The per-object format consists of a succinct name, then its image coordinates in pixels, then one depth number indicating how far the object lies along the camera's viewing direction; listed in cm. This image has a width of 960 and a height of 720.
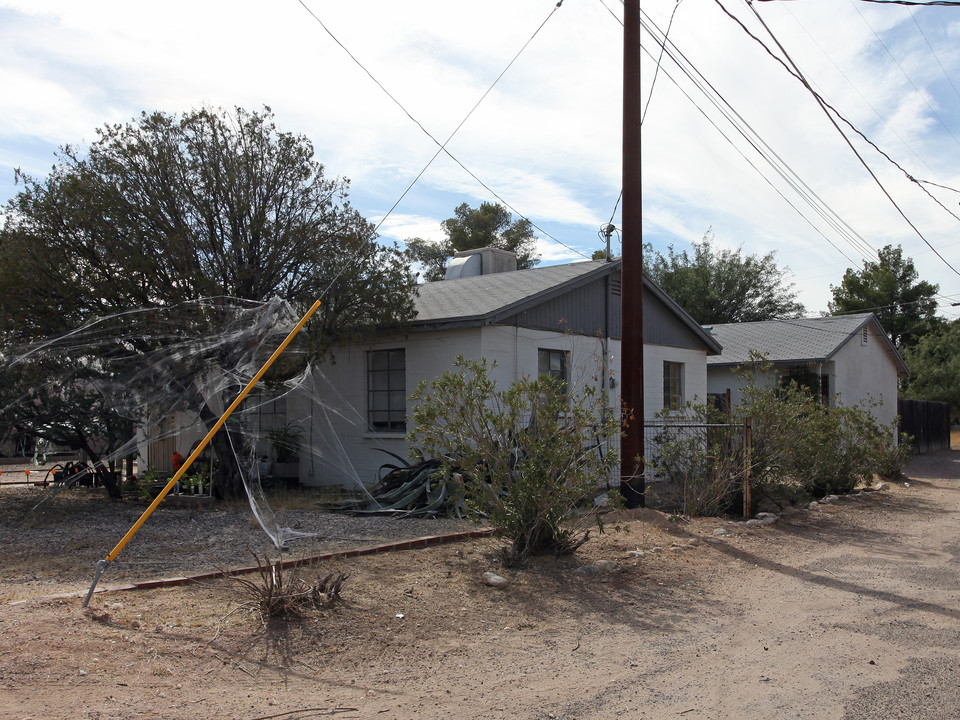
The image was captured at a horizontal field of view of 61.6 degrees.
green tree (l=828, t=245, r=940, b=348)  4381
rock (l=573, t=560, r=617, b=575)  773
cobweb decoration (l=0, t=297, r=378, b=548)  929
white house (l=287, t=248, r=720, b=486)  1428
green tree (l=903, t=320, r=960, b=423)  3669
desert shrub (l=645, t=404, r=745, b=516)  1123
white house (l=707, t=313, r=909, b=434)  2381
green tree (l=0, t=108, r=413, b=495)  1109
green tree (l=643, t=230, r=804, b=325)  4238
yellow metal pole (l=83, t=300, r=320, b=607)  582
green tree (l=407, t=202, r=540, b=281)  4362
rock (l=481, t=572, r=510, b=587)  712
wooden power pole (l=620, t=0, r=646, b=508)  1062
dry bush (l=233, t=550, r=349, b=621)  580
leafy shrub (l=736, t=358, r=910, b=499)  1143
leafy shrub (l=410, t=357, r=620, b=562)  782
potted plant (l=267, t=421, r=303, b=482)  1419
